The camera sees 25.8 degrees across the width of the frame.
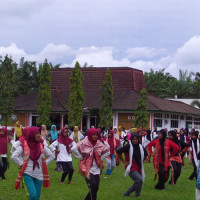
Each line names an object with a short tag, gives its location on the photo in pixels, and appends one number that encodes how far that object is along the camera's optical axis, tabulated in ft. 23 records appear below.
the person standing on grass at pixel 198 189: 25.75
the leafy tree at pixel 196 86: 185.90
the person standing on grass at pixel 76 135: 53.85
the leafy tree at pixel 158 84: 186.50
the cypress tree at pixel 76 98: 133.28
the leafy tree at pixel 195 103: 160.90
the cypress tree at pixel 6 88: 135.95
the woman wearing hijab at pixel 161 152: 37.45
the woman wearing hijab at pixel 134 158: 33.40
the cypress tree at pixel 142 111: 131.64
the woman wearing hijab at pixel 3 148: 41.91
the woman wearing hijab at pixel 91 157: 27.71
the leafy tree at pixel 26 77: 180.86
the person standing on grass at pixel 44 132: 53.83
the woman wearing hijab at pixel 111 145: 49.65
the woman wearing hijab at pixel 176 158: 40.60
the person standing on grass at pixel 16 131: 69.73
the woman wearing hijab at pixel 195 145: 42.65
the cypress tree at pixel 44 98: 137.07
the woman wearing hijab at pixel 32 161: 24.79
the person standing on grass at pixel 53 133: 58.71
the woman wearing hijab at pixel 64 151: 41.19
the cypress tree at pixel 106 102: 134.82
